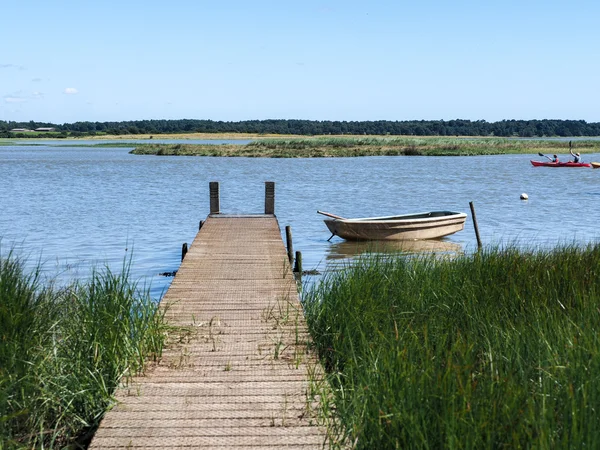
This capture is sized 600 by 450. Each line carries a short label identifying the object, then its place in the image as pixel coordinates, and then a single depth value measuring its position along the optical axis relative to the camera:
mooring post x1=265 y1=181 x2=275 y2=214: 17.80
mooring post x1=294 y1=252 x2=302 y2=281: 13.80
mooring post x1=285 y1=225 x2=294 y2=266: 14.52
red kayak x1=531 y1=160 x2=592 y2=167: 48.69
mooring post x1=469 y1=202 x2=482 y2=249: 17.44
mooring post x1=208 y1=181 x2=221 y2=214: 18.14
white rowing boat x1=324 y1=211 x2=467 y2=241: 17.88
